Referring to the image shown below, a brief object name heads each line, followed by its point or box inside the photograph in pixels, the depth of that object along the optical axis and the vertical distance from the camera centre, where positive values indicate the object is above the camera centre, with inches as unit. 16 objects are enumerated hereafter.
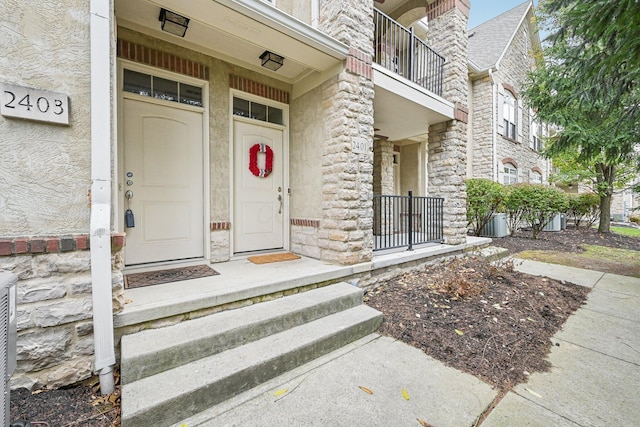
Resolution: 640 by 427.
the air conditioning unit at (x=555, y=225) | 393.7 -21.7
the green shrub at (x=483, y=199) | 282.0 +11.5
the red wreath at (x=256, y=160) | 159.5 +29.7
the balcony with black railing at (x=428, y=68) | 212.8 +112.3
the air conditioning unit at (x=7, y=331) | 48.8 -22.1
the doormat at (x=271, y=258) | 146.6 -26.7
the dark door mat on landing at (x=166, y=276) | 107.7 -28.0
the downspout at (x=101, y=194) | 73.0 +4.6
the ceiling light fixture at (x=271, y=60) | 139.0 +77.9
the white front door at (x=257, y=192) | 156.0 +10.7
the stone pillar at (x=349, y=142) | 140.1 +35.6
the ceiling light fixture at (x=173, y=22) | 110.6 +78.5
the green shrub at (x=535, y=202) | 287.6 +8.2
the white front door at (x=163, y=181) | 126.6 +14.3
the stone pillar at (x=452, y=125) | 204.5 +66.2
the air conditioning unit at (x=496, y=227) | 326.6 -20.3
